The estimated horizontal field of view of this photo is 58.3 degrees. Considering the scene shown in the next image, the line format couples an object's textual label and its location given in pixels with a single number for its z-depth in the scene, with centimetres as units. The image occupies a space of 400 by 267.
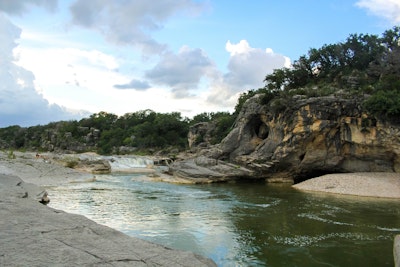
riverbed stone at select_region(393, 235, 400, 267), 851
